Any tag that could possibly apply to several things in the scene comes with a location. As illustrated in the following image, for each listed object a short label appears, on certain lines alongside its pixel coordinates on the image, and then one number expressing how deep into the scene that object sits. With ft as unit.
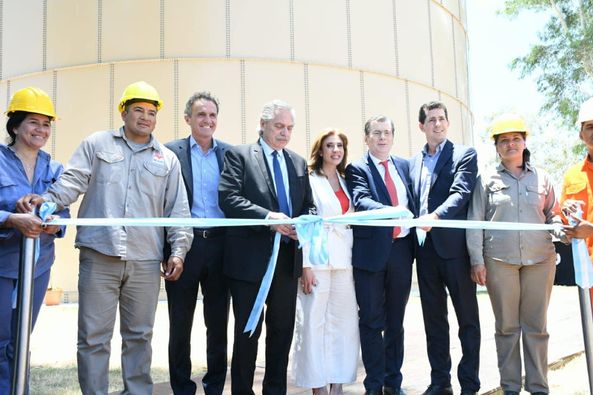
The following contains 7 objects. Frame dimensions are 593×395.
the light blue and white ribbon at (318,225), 11.53
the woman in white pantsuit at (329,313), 13.35
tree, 59.26
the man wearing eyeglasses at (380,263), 13.58
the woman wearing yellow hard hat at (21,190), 10.85
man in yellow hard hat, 11.51
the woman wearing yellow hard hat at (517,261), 13.23
